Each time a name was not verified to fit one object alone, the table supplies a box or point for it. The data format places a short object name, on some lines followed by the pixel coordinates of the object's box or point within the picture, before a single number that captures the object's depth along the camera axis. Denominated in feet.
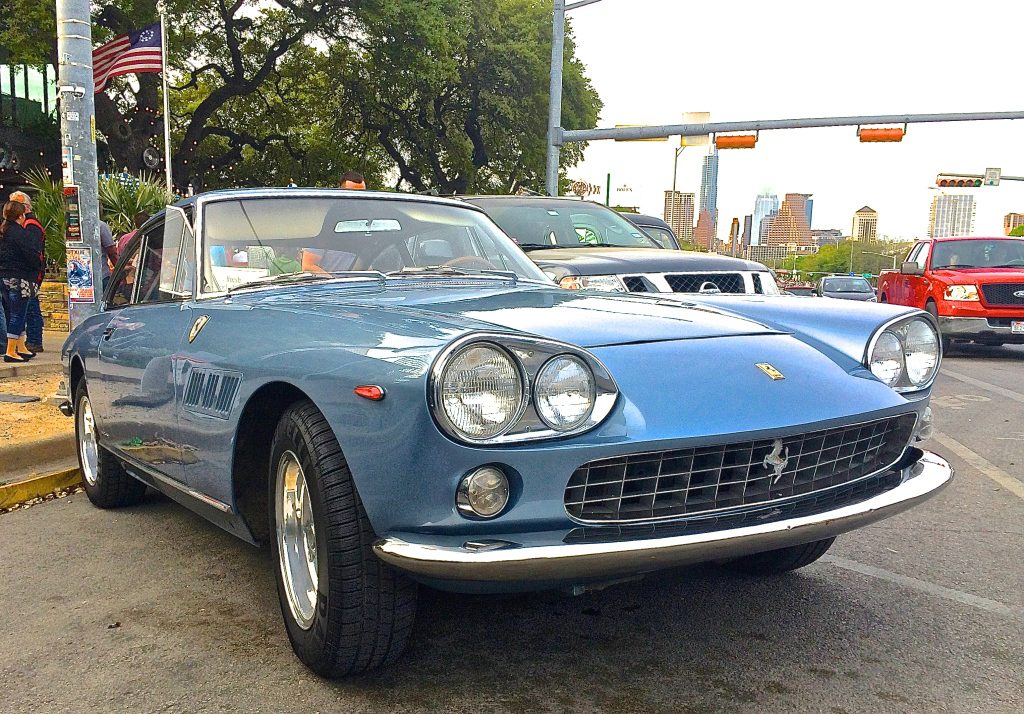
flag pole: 64.63
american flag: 54.13
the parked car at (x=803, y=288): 130.23
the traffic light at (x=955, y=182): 99.66
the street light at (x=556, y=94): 67.21
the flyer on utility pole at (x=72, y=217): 22.03
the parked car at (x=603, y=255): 22.90
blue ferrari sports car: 7.30
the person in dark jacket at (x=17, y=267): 29.43
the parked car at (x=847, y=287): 82.62
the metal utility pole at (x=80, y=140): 21.72
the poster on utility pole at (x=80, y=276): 22.04
